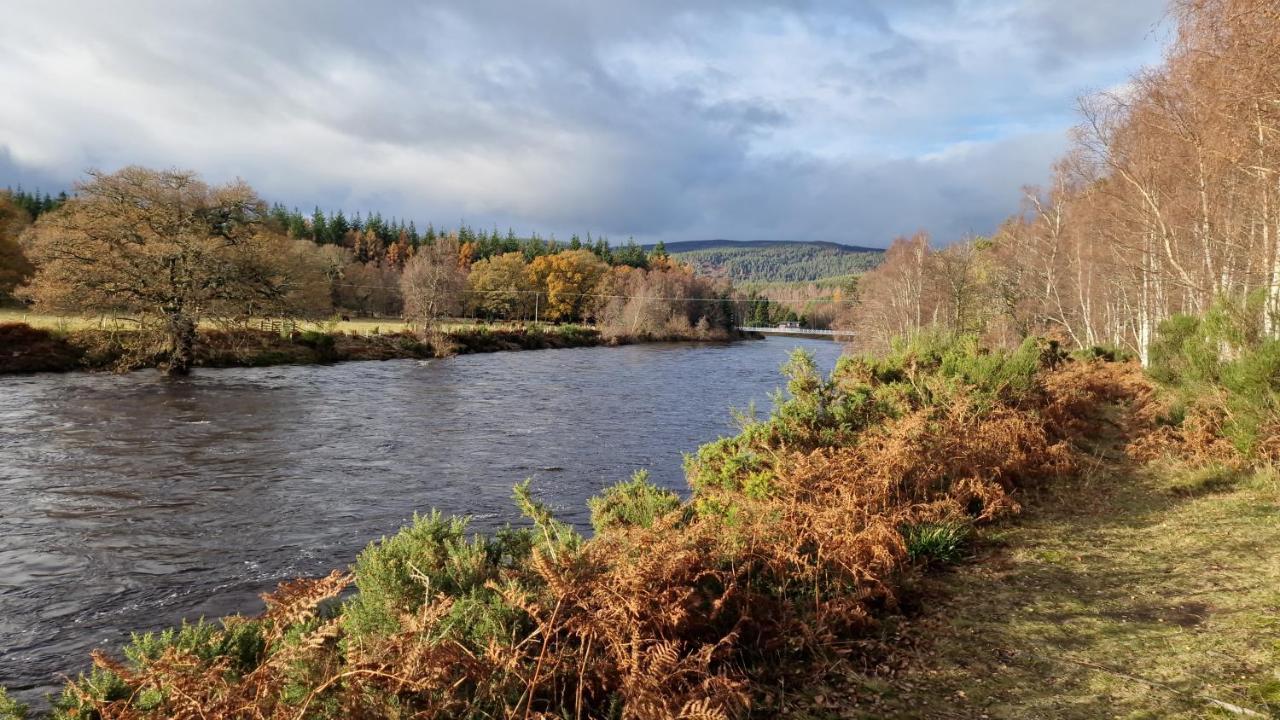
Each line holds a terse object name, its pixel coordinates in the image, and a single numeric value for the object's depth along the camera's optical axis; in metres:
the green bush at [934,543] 6.95
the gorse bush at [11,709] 3.90
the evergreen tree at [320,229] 107.81
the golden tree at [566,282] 105.44
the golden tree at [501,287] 93.69
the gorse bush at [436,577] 4.61
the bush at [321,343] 42.39
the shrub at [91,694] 4.12
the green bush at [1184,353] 11.63
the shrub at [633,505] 7.74
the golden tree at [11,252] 52.91
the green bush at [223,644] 4.68
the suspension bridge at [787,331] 135.12
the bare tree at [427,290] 56.19
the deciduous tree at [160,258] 29.33
